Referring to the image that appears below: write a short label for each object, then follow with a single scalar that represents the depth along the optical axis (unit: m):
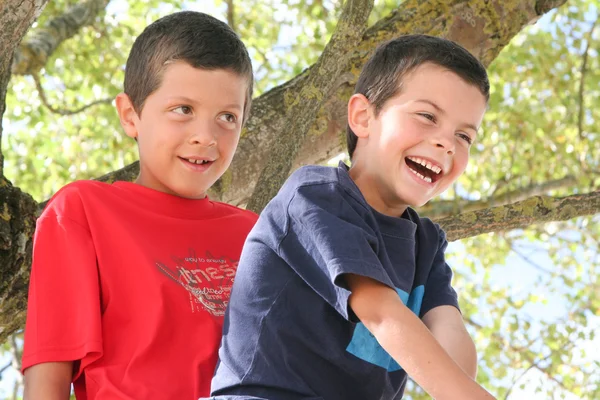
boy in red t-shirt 2.38
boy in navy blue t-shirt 2.27
